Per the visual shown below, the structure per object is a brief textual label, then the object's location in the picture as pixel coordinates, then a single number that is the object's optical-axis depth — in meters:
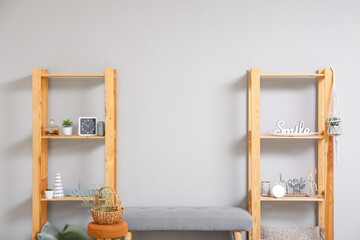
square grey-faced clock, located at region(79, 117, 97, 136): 3.61
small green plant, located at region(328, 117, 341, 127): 3.47
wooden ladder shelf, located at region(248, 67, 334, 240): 3.53
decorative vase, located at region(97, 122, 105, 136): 3.59
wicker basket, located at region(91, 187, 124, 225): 3.14
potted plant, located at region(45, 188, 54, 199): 3.54
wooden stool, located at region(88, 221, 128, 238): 3.06
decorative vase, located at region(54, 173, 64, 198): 3.58
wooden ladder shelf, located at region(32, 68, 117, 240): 3.53
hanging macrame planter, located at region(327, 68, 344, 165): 3.47
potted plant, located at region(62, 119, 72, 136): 3.61
